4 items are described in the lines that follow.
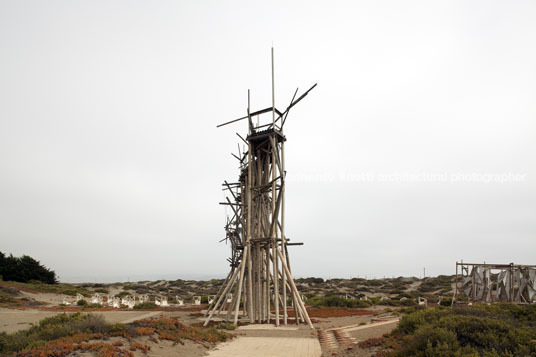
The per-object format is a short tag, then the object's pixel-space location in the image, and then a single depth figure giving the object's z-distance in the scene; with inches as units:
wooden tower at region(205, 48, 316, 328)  622.5
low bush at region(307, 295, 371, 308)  1031.0
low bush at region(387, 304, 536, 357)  270.1
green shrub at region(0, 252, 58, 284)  1615.4
